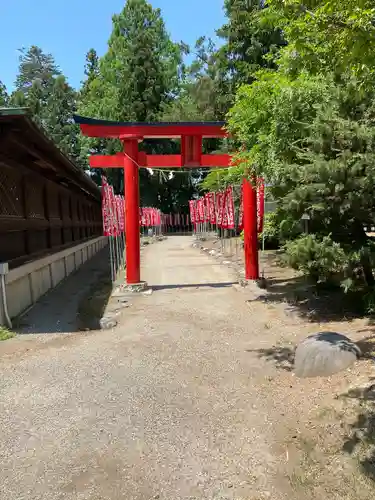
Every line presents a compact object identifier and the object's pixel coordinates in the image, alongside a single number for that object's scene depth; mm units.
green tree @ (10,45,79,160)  52031
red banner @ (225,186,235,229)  18219
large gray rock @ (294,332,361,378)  5285
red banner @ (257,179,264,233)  12531
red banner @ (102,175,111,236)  13570
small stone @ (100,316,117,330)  8422
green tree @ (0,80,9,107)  45334
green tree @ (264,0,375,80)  3217
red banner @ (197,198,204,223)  28922
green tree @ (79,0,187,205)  46062
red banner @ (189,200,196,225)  33188
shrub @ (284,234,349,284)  7273
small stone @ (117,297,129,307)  10312
